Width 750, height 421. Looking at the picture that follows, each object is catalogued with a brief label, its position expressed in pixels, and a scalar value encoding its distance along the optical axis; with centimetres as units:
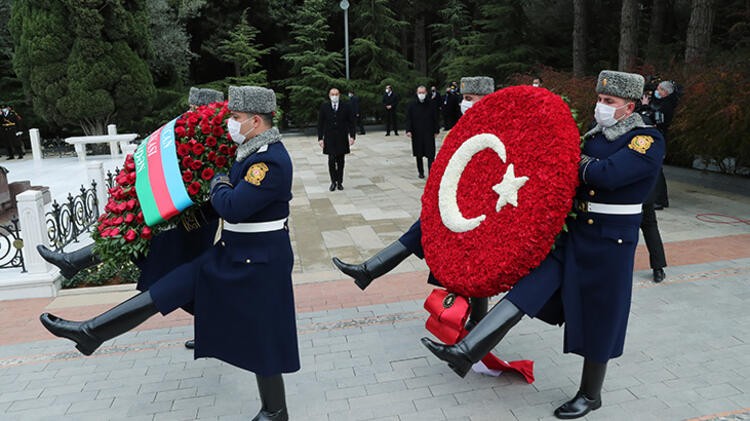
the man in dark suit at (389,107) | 2194
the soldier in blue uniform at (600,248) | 313
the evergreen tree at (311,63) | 2445
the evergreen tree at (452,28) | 2689
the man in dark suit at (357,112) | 1972
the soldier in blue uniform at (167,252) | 372
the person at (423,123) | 1130
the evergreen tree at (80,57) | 1670
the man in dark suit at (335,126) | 1070
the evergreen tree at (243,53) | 2359
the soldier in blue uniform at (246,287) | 319
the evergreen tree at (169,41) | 2181
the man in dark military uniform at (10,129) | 1730
